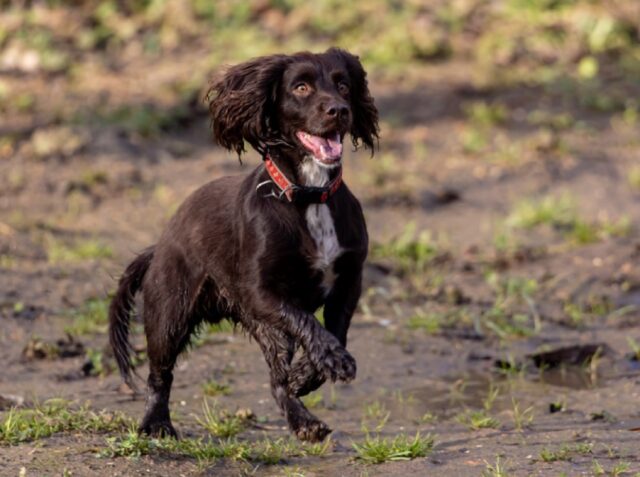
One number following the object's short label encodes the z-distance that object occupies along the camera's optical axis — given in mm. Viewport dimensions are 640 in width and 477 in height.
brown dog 10195
